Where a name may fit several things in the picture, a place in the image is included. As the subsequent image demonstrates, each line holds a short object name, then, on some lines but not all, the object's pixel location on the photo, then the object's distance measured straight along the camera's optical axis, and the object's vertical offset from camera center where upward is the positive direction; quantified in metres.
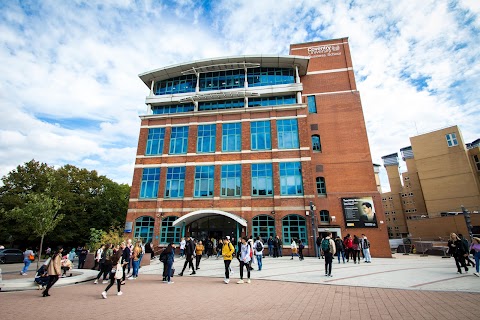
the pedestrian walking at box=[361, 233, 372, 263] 15.05 -0.77
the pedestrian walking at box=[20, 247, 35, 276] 14.82 -1.13
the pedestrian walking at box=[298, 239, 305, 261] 17.20 -0.93
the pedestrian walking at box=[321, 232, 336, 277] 9.45 -0.54
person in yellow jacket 9.38 -0.58
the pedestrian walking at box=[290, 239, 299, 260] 18.06 -0.73
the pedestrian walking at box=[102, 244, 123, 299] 7.54 -0.99
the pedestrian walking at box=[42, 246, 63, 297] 7.94 -0.96
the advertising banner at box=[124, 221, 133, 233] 22.92 +1.03
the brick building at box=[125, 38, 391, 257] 22.28 +7.92
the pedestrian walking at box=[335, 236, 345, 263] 14.84 -0.58
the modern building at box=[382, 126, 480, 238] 39.47 +9.68
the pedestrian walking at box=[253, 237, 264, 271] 12.27 -0.57
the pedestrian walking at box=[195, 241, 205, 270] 12.71 -0.71
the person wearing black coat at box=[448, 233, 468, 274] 9.78 -0.58
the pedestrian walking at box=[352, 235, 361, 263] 14.94 -0.58
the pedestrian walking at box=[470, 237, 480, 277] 9.04 -0.55
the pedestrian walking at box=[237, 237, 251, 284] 9.26 -0.68
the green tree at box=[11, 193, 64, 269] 15.23 +1.62
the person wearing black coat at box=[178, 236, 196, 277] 11.16 -0.49
